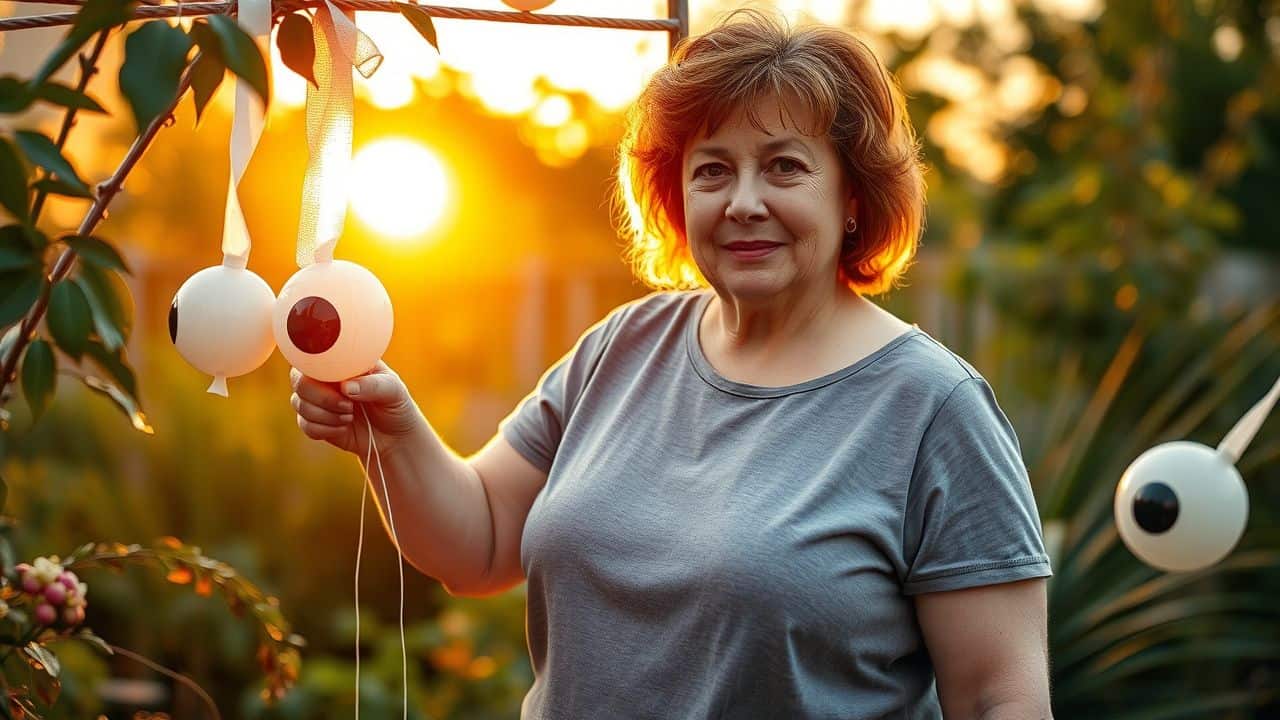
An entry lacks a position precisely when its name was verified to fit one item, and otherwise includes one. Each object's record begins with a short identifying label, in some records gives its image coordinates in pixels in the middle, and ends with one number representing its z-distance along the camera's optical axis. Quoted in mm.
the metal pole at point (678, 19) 1633
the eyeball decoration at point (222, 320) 1183
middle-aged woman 1320
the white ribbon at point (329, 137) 1205
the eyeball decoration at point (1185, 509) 1517
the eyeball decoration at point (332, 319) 1205
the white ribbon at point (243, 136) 1123
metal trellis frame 1126
